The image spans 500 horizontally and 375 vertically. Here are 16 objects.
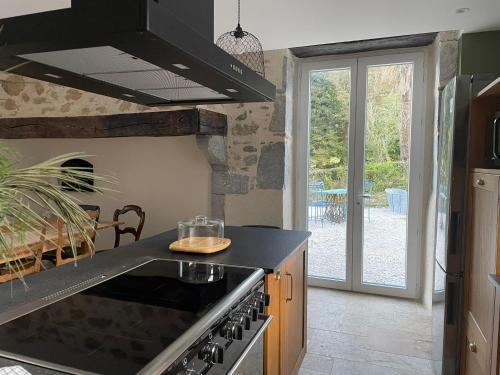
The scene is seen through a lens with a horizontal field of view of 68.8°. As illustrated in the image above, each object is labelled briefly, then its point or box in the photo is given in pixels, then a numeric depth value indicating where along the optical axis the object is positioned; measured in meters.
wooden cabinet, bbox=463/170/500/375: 1.65
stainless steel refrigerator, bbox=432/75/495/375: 2.12
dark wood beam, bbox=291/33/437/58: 3.35
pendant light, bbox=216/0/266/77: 2.76
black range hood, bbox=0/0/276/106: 0.87
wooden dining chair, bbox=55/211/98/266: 3.11
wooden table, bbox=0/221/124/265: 2.94
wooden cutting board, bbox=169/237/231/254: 1.99
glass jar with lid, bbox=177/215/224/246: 2.18
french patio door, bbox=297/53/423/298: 3.68
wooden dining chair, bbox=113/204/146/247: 3.93
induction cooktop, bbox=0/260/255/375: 0.96
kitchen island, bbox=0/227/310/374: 1.54
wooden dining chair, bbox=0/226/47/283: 2.93
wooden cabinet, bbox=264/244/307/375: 1.83
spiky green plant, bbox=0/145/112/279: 0.77
